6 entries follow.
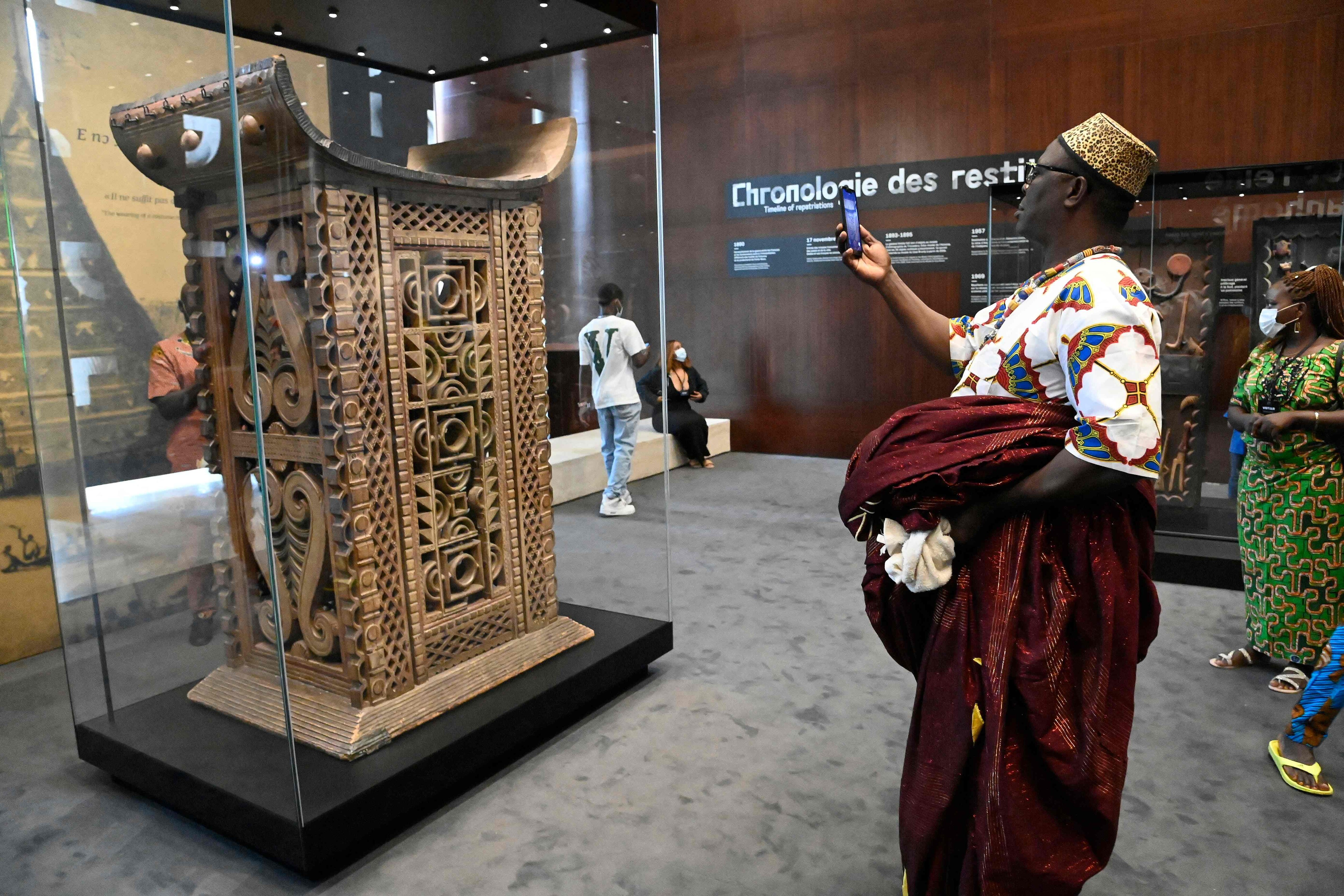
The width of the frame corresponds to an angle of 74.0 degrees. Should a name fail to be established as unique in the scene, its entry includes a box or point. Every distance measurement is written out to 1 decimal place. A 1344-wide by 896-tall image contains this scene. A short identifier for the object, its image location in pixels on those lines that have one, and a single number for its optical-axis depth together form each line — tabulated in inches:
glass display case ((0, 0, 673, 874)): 85.2
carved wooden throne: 86.0
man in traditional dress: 59.2
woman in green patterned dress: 124.3
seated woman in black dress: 286.4
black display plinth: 84.9
